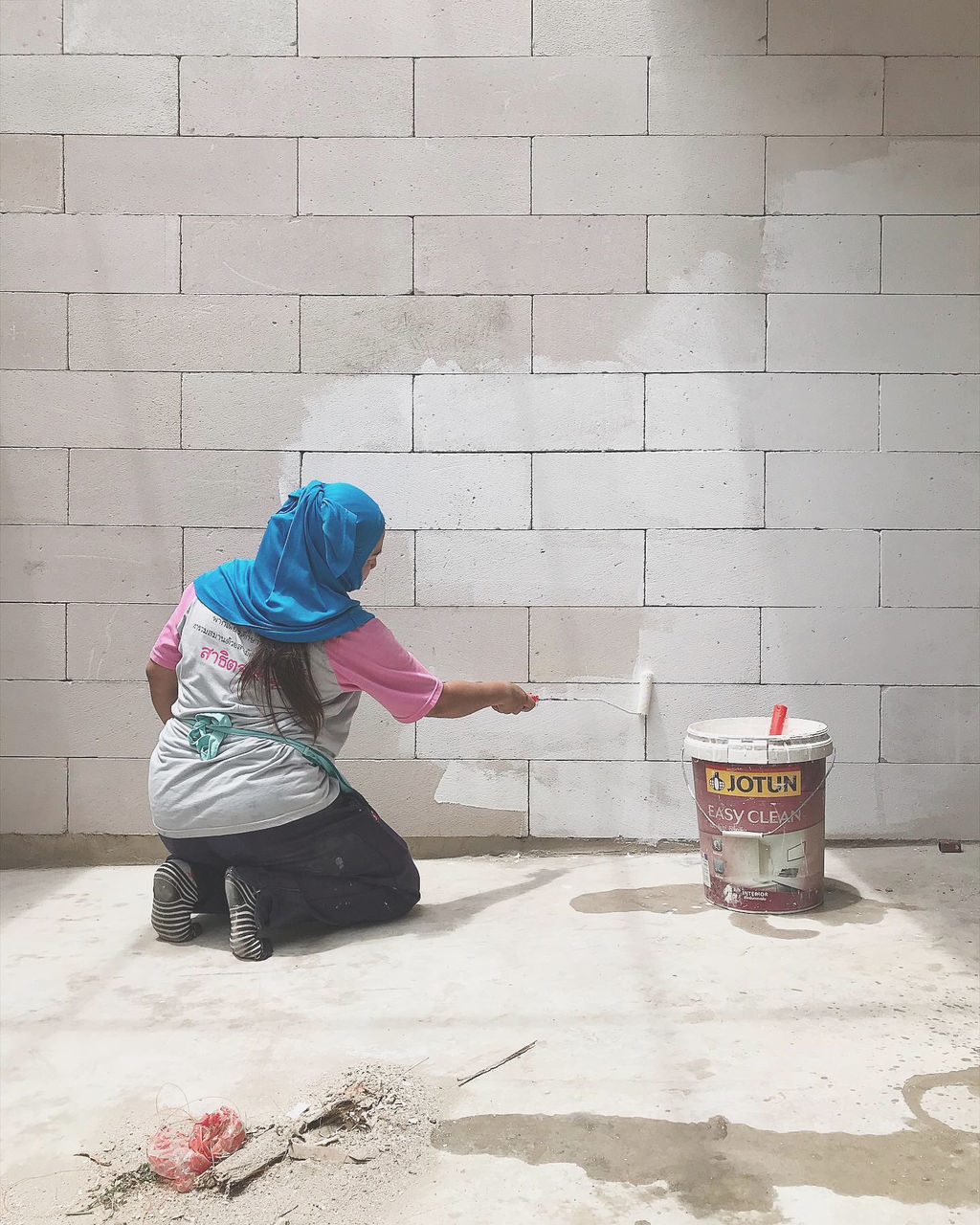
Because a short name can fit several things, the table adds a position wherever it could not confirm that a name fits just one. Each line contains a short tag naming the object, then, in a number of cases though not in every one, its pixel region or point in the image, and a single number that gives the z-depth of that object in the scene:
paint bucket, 2.84
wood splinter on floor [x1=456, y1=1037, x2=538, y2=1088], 1.94
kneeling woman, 2.63
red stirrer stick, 2.95
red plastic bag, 1.62
